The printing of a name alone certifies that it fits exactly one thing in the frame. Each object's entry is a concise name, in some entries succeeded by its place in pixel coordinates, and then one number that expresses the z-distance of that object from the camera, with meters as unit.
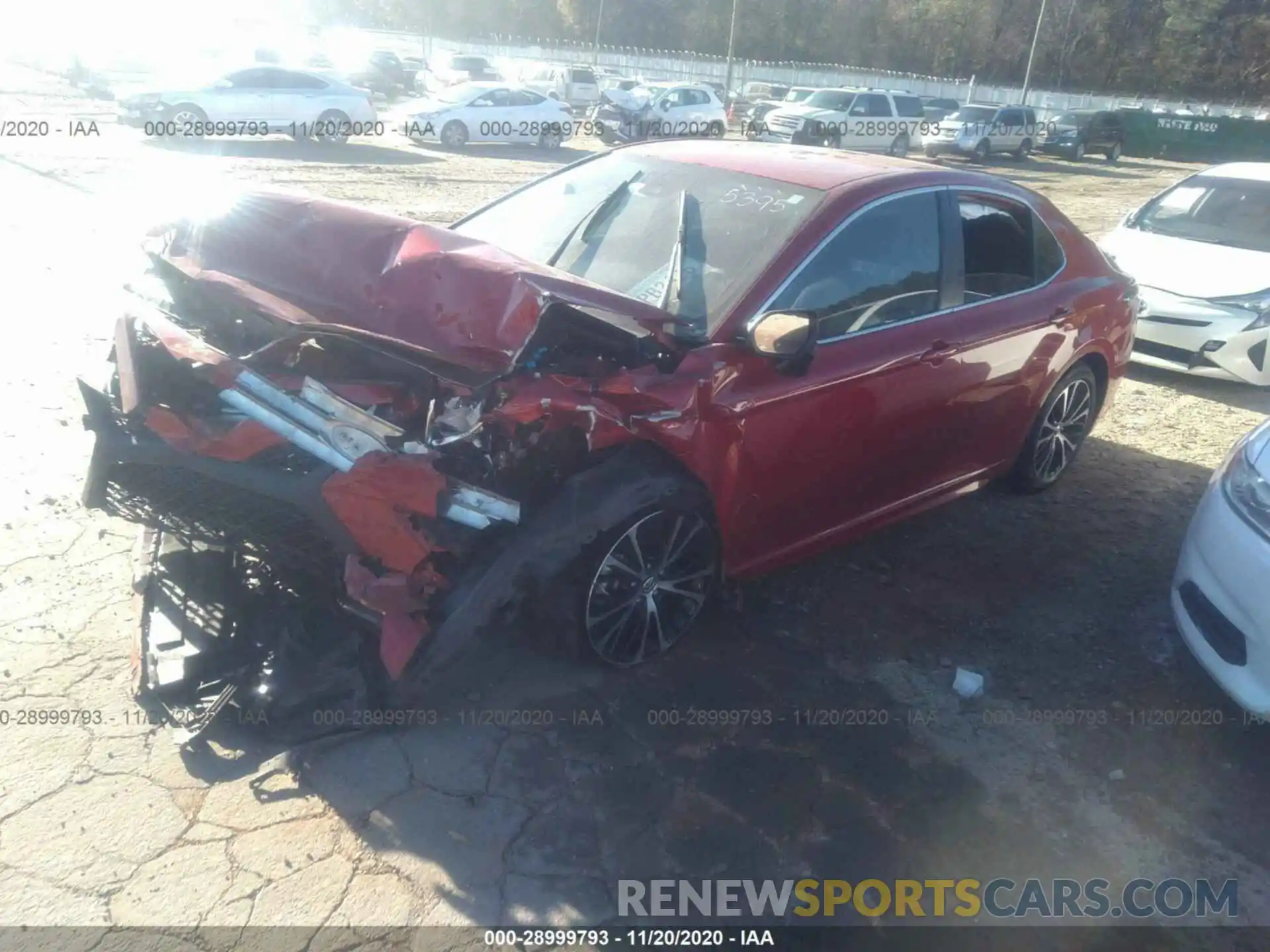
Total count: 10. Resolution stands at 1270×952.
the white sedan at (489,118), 21.81
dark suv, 32.03
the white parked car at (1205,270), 7.38
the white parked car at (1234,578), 3.27
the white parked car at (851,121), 26.23
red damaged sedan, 2.95
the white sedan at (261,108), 18.38
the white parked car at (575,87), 30.42
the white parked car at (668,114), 25.55
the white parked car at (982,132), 29.34
